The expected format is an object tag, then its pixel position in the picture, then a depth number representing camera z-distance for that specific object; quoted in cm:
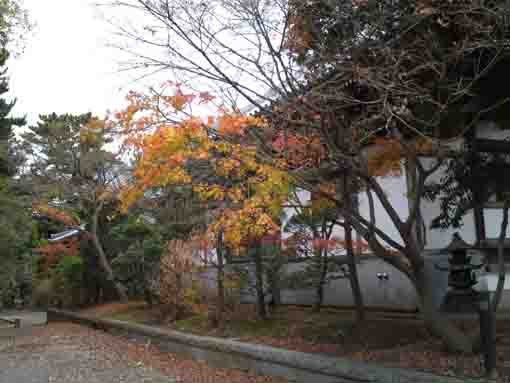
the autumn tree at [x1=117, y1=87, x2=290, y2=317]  796
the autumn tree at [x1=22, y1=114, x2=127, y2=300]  2200
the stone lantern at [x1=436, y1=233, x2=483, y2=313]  913
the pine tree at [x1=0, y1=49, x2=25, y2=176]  2788
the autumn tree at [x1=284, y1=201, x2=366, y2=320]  1189
